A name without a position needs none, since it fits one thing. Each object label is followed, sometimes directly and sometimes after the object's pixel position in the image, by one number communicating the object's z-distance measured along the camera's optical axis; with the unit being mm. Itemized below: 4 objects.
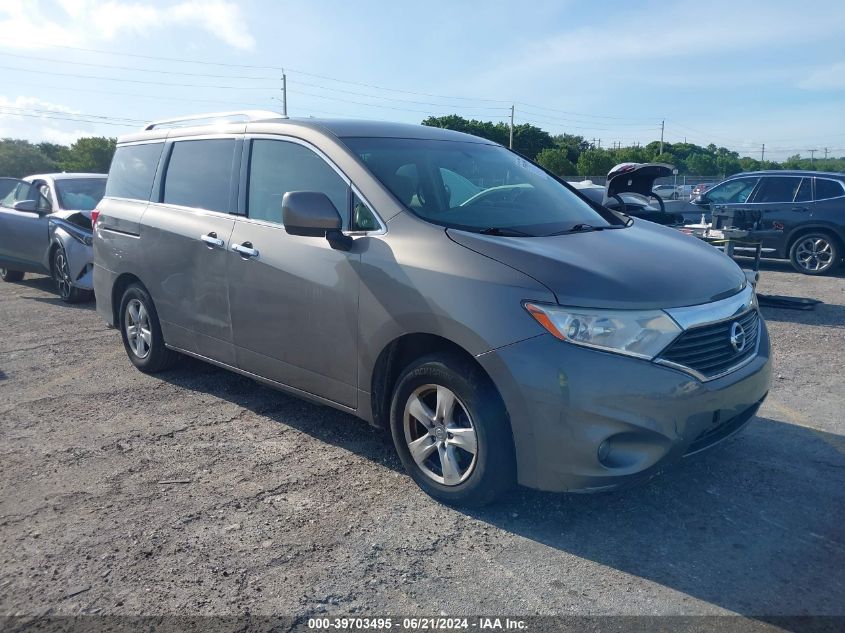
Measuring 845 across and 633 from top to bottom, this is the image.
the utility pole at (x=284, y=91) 60938
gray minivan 3113
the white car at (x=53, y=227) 9070
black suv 11242
